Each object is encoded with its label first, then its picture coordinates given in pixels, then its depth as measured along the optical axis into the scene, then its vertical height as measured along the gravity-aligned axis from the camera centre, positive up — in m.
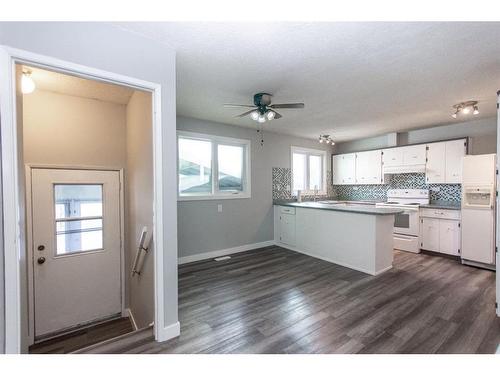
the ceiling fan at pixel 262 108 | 2.79 +0.97
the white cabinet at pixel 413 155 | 4.56 +0.60
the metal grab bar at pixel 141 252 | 2.35 -0.75
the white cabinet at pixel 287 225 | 4.62 -0.89
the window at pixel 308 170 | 5.62 +0.36
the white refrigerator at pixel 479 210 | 3.41 -0.44
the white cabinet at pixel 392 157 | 4.88 +0.59
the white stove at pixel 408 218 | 4.33 -0.71
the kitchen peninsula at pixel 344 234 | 3.32 -0.87
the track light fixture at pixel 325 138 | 4.93 +1.02
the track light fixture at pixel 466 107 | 3.21 +1.12
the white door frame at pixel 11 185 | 1.29 +0.01
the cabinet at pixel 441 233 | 3.89 -0.94
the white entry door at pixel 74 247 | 2.58 -0.78
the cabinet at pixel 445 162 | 4.09 +0.40
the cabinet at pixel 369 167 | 5.28 +0.39
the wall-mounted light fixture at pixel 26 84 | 1.85 +0.87
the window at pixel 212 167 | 4.02 +0.35
